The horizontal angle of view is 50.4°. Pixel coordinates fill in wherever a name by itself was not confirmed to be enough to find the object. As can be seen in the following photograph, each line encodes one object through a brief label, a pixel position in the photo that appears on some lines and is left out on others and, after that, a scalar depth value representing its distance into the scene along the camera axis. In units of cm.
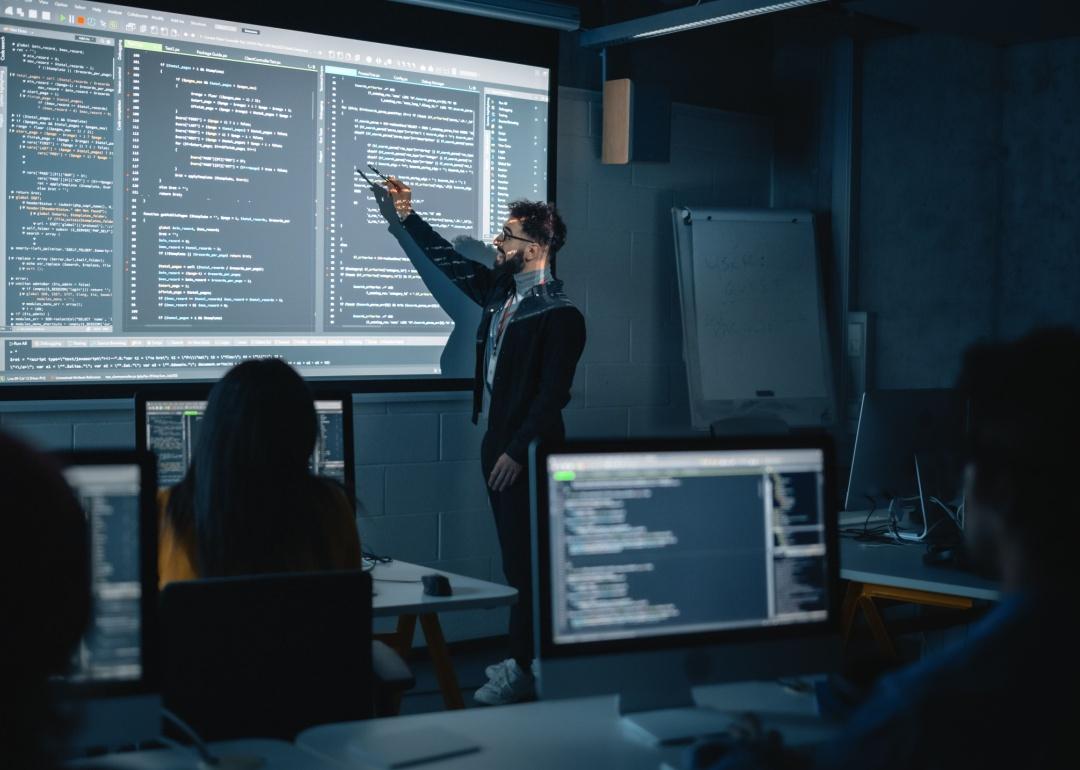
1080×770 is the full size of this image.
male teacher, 390
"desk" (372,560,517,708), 253
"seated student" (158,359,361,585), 193
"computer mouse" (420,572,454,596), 260
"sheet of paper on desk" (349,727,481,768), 151
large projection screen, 344
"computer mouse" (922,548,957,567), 296
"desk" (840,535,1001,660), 277
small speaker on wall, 465
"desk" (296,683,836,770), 153
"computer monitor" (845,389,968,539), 323
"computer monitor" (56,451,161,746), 139
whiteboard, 494
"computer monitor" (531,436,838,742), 159
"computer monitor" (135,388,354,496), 267
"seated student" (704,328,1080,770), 103
